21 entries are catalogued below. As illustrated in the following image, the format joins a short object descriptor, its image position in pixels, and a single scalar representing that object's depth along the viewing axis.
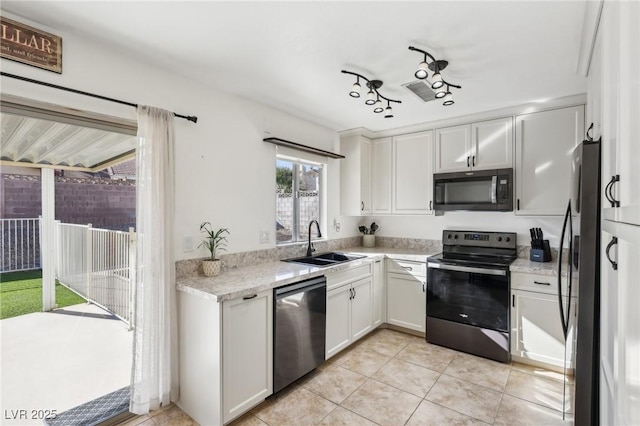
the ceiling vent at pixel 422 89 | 2.42
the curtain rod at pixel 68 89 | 1.53
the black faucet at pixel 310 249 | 3.30
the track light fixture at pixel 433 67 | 1.91
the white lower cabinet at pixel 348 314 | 2.79
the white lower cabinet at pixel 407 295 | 3.31
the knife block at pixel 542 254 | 2.96
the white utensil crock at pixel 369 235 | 4.19
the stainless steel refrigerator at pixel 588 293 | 1.38
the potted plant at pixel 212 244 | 2.30
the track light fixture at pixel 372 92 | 2.27
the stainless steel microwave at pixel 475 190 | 3.03
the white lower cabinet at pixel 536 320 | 2.62
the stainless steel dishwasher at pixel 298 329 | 2.23
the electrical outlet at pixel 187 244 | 2.30
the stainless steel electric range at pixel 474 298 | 2.81
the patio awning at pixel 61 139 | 1.63
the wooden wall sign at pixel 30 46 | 1.54
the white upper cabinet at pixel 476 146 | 3.12
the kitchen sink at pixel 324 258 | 3.10
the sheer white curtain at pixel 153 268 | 1.97
